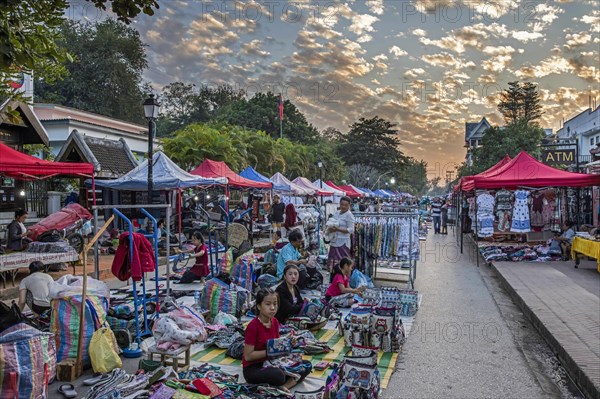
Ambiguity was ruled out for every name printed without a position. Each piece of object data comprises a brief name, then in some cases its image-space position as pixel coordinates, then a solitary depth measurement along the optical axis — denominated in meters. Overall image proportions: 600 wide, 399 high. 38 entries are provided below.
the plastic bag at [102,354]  5.18
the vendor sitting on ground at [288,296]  6.67
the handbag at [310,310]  7.13
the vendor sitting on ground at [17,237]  10.85
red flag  49.84
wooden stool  5.10
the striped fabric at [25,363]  3.79
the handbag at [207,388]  4.20
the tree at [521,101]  63.84
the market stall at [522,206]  14.31
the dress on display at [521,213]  15.92
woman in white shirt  9.88
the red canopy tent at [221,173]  17.48
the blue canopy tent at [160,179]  14.34
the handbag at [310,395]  4.09
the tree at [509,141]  33.09
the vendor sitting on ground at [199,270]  10.34
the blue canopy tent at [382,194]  45.69
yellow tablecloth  11.15
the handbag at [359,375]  4.29
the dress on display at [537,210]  16.12
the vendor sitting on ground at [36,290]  6.44
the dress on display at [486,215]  16.48
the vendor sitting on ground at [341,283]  8.12
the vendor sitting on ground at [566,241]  13.93
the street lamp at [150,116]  11.68
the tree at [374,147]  64.19
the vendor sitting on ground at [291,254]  8.85
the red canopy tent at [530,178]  14.19
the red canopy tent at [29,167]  9.06
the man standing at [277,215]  18.39
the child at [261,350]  4.73
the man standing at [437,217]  26.28
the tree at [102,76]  42.94
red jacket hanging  6.22
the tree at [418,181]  92.06
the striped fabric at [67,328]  5.29
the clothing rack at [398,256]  10.09
